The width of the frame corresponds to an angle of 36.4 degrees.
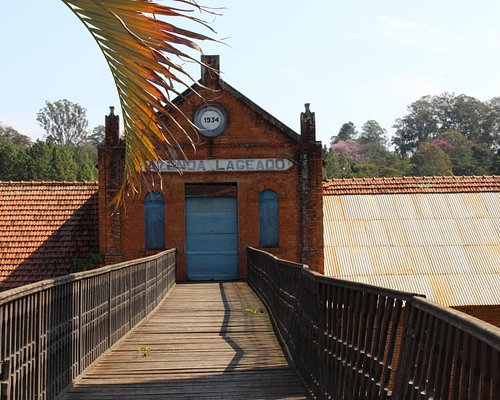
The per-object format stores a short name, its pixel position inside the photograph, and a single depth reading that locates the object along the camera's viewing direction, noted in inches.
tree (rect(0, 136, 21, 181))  2121.1
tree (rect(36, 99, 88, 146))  3457.2
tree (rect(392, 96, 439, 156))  4239.7
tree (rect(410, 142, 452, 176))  2723.9
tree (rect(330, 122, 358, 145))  5354.3
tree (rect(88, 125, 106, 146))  3865.7
